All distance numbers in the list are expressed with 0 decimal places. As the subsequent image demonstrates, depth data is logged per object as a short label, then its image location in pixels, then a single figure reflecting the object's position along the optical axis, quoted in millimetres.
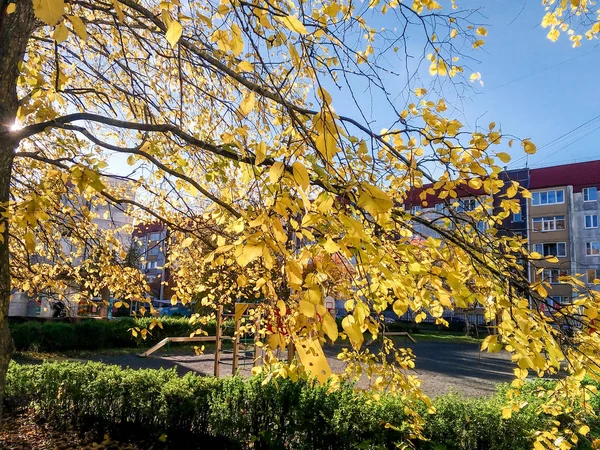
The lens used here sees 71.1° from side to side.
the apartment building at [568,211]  32469
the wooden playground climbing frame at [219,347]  9117
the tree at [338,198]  1221
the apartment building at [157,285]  40934
